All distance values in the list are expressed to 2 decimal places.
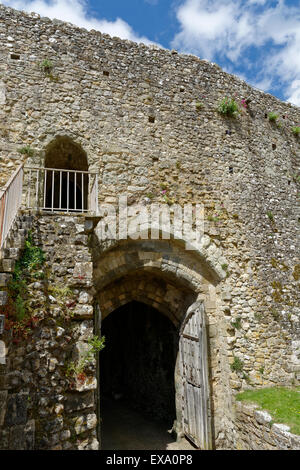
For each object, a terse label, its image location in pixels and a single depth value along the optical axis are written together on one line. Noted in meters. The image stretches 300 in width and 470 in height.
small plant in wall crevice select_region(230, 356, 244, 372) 6.66
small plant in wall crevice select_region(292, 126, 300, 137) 9.49
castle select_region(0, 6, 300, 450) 5.07
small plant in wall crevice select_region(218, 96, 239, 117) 8.16
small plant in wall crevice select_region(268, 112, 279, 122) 9.04
